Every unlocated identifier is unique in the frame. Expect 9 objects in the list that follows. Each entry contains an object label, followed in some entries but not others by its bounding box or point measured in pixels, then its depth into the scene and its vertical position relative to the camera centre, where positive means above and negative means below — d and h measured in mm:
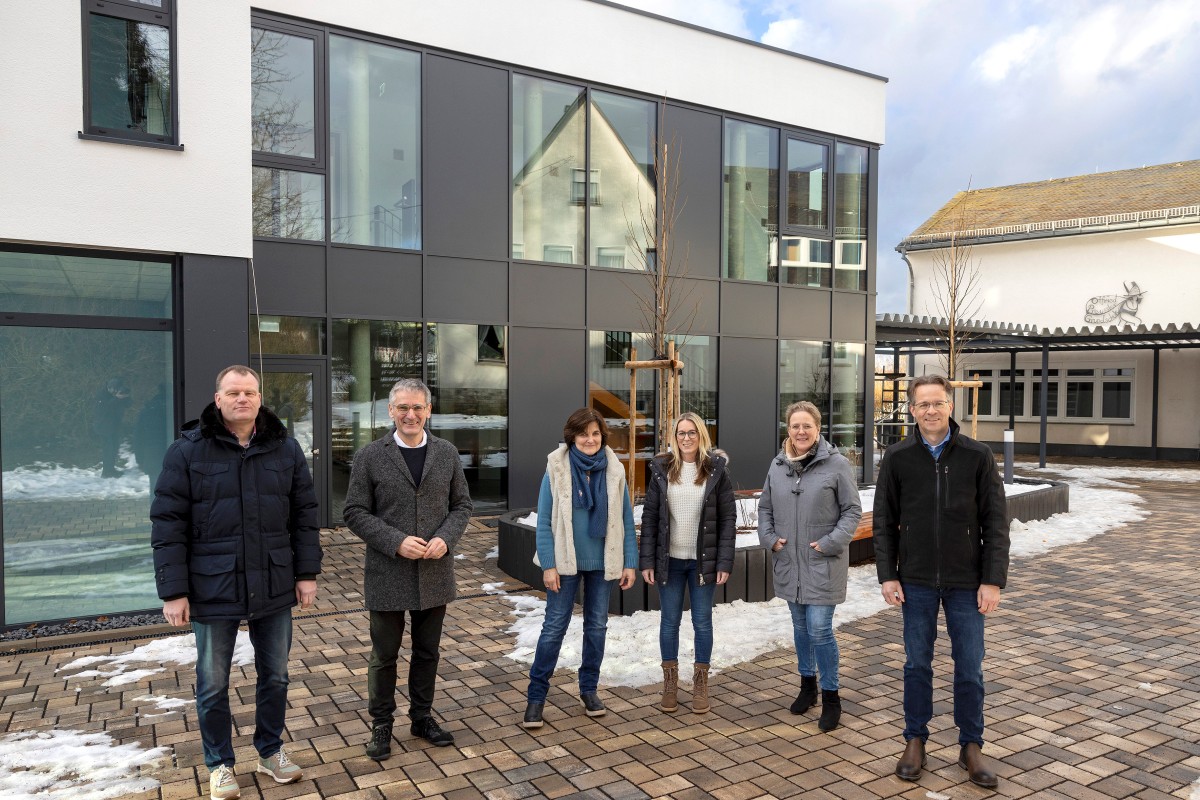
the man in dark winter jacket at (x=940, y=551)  3754 -799
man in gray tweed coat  3957 -783
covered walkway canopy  17138 +996
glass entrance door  10016 -363
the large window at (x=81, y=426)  5926 -400
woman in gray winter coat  4367 -865
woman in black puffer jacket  4496 -892
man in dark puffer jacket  3480 -770
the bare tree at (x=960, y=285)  25906 +3070
